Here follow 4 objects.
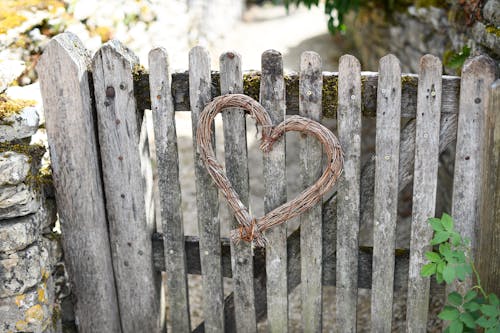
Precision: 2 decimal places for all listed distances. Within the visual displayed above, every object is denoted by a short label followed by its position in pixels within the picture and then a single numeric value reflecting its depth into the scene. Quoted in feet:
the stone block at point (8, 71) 9.10
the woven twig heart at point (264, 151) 8.59
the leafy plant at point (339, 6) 15.49
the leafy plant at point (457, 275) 8.02
